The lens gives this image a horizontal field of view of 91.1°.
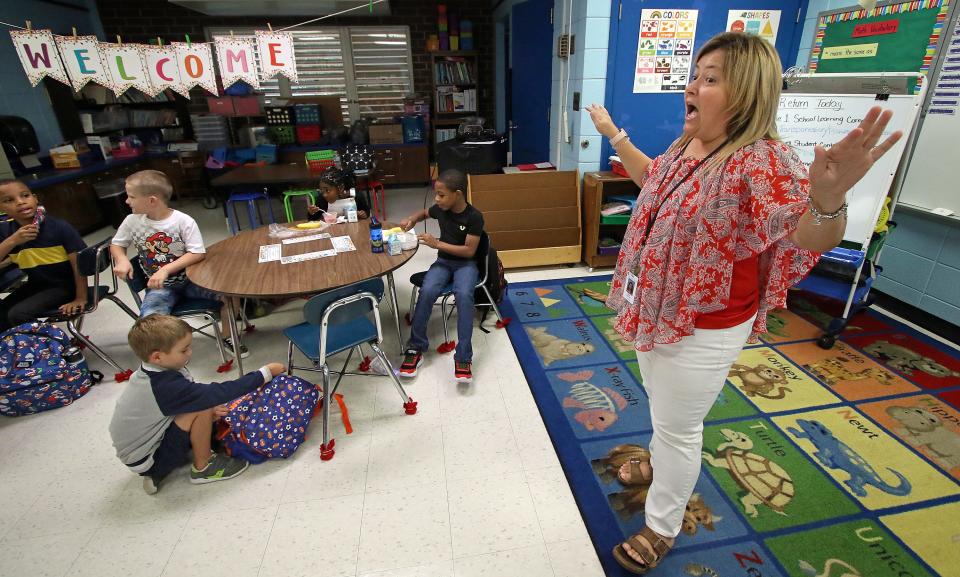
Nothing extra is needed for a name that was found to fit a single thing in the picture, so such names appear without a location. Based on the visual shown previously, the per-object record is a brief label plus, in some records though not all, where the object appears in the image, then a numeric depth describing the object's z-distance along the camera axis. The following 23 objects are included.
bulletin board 2.67
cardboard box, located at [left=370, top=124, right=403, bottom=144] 6.51
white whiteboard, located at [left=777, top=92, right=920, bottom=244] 2.46
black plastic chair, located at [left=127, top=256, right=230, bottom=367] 2.51
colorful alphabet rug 1.60
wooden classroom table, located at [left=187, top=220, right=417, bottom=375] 2.09
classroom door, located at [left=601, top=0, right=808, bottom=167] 3.48
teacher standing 0.97
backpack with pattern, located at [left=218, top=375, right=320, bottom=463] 2.00
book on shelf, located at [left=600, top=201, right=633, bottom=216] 3.75
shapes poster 3.55
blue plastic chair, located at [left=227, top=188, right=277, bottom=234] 4.75
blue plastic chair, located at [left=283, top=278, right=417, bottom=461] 1.93
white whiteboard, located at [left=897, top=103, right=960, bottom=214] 2.68
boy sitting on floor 1.68
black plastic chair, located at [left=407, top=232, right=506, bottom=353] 2.75
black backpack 2.89
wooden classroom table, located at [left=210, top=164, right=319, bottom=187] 4.74
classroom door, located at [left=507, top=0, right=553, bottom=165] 4.36
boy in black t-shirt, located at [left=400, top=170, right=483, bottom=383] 2.54
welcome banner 3.00
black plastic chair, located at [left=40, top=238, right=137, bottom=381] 2.45
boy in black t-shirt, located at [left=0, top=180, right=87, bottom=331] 2.40
